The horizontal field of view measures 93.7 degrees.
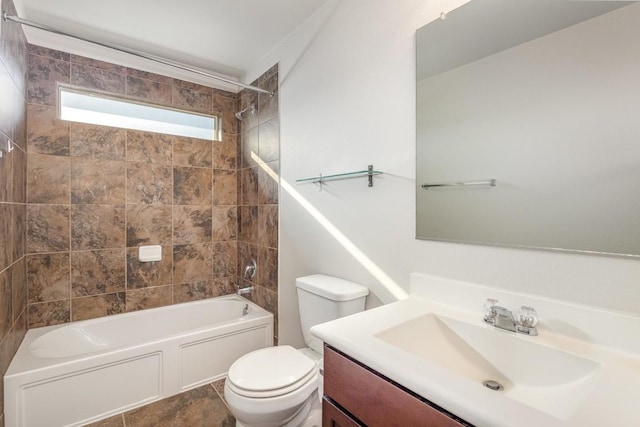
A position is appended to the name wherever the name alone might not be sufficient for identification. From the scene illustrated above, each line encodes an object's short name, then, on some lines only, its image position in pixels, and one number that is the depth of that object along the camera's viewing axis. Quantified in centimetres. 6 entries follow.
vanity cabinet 68
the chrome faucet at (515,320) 95
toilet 137
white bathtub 166
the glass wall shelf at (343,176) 153
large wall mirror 86
